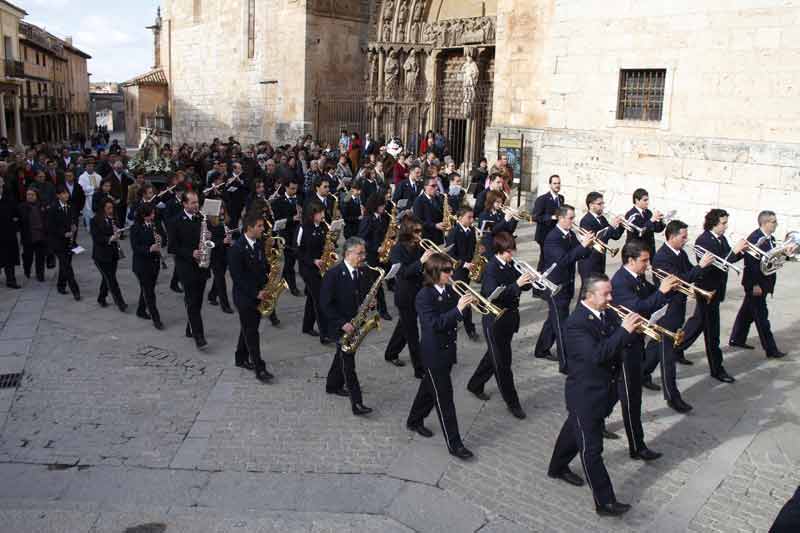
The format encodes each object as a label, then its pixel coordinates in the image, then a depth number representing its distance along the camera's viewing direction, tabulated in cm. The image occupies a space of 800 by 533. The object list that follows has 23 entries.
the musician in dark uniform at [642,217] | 948
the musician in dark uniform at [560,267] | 763
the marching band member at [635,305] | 575
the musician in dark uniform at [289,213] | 1077
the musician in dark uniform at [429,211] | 1002
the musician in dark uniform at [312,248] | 839
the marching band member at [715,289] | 736
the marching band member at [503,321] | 635
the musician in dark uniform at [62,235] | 1029
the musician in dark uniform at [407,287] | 741
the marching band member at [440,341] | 564
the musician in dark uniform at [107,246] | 955
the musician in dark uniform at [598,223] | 894
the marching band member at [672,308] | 671
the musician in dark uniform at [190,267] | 830
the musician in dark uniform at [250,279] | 719
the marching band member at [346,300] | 648
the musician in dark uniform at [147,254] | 893
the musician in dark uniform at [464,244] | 849
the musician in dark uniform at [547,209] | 1068
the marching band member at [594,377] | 488
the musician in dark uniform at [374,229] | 934
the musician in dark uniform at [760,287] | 777
